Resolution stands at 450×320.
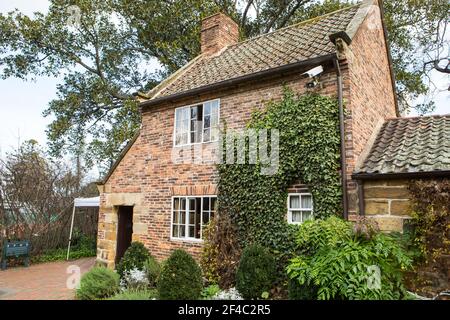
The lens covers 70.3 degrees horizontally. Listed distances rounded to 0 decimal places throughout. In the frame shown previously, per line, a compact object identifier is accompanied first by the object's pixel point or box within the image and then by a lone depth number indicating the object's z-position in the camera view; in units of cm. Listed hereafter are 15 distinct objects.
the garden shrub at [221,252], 810
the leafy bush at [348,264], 525
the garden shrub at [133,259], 888
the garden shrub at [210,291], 751
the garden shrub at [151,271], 870
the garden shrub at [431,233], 600
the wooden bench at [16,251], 1242
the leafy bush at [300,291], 579
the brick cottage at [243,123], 745
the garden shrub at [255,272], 695
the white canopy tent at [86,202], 1420
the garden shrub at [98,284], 782
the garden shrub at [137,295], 700
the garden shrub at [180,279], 671
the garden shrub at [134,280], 836
